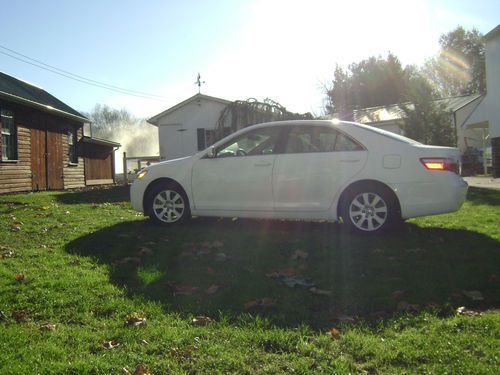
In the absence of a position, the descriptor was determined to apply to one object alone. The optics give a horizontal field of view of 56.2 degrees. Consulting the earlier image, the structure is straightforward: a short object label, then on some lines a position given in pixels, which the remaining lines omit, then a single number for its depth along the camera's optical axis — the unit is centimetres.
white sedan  589
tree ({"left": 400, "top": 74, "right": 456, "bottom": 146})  1975
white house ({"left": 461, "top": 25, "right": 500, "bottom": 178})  2150
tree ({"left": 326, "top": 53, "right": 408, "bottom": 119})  5147
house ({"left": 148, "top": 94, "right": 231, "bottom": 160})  2305
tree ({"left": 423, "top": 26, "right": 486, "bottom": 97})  5724
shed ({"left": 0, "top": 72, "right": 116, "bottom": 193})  1522
